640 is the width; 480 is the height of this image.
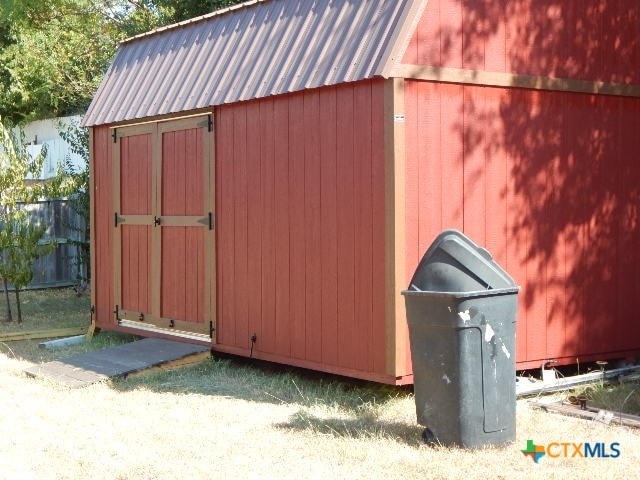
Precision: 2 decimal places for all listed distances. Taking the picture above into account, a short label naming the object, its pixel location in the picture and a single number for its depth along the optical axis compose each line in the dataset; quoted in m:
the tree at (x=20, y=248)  12.36
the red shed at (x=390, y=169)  7.25
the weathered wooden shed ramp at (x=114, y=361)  8.45
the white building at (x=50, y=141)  21.48
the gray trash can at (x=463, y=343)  5.80
